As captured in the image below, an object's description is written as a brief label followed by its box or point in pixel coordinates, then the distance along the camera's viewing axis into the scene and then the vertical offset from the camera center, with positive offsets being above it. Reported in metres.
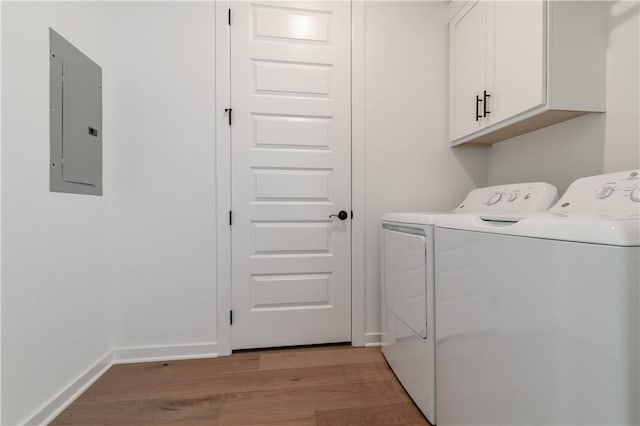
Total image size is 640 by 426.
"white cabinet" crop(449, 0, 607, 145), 1.23 +0.71
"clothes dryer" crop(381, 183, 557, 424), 1.22 -0.36
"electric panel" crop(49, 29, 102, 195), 1.30 +0.46
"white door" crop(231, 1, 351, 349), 1.83 +0.26
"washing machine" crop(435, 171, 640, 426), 0.56 -0.27
